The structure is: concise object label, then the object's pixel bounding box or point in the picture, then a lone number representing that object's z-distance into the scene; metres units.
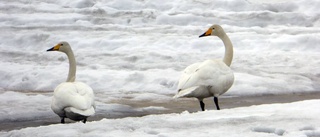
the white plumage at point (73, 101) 16.59
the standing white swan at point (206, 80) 18.55
